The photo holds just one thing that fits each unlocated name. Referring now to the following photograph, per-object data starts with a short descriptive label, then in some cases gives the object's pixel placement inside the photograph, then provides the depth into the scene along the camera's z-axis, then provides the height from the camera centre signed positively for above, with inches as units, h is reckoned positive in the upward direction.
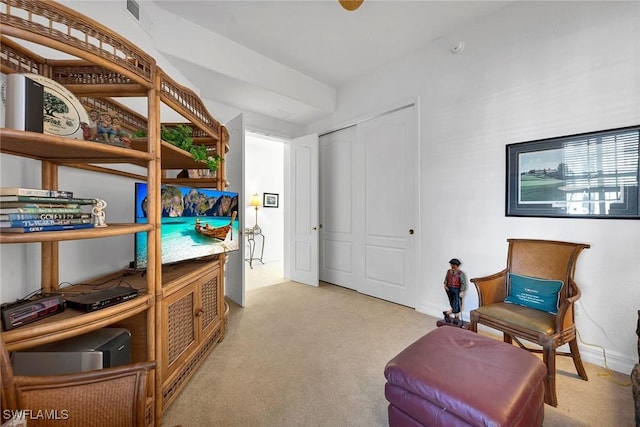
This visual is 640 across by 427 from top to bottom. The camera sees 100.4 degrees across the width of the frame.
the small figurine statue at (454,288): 105.0 -30.2
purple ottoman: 42.1 -29.9
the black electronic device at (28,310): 40.3 -15.8
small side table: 229.8 -23.8
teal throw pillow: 76.7 -24.1
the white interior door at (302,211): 167.2 +1.2
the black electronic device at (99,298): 48.1 -16.2
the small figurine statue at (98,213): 51.0 +0.0
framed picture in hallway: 246.8 +12.2
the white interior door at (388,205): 129.4 +4.2
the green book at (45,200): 39.7 +2.3
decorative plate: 44.3 +17.9
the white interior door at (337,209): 161.2 +2.4
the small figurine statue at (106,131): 56.7 +17.7
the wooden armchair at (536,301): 66.4 -26.6
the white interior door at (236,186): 131.3 +14.1
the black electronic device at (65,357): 47.8 -26.2
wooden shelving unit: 41.9 +11.5
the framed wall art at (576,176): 76.5 +11.5
